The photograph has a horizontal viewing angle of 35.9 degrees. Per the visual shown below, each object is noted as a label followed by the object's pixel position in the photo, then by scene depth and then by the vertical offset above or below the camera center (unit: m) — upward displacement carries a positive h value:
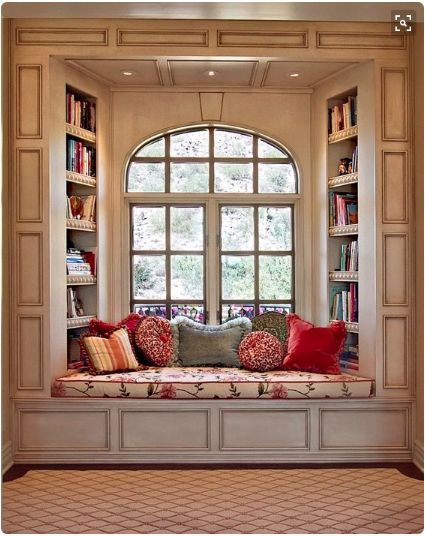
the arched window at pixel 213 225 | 5.78 +0.44
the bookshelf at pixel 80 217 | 5.11 +0.47
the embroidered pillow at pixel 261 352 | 5.00 -0.59
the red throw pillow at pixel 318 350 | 4.92 -0.57
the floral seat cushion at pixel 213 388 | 4.61 -0.80
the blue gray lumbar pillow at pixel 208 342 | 5.24 -0.54
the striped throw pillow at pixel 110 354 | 4.82 -0.58
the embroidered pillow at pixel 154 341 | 5.11 -0.51
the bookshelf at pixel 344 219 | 5.17 +0.45
